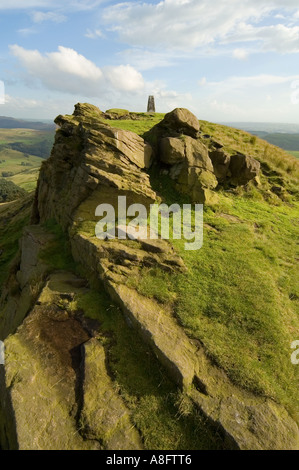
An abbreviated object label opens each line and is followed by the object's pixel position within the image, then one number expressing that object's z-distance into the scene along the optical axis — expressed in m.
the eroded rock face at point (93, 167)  13.33
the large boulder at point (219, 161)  17.70
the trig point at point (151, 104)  37.88
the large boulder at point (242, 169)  17.98
